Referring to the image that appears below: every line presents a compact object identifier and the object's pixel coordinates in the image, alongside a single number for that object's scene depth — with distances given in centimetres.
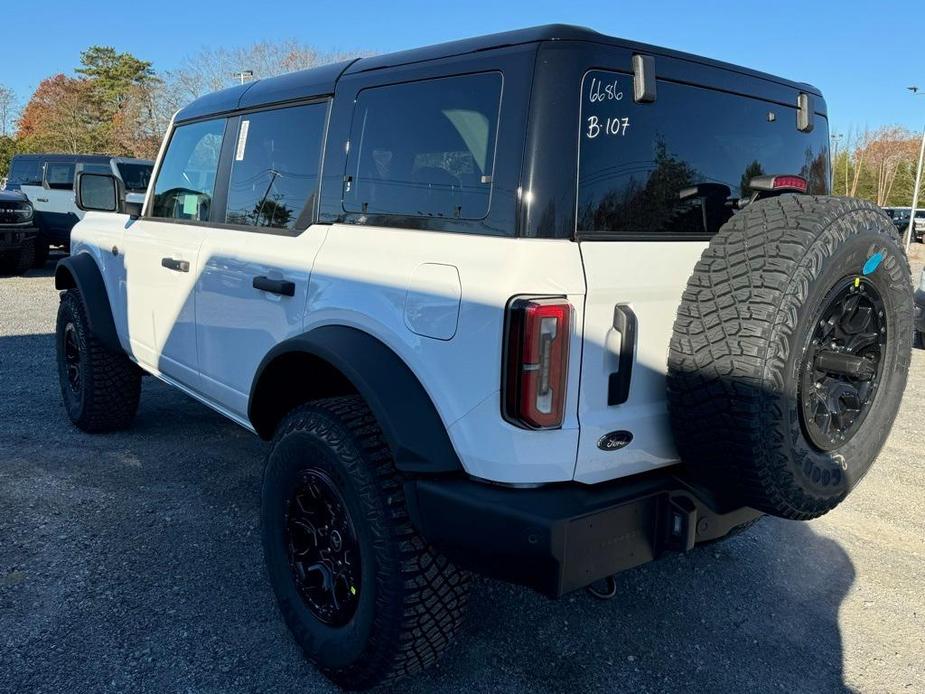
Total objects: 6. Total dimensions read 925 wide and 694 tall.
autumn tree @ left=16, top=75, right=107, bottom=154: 3822
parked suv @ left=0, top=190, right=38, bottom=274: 1162
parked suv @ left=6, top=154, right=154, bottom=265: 1317
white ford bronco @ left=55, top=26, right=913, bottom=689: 191
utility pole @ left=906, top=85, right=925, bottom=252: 2209
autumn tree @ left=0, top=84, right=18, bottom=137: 4494
